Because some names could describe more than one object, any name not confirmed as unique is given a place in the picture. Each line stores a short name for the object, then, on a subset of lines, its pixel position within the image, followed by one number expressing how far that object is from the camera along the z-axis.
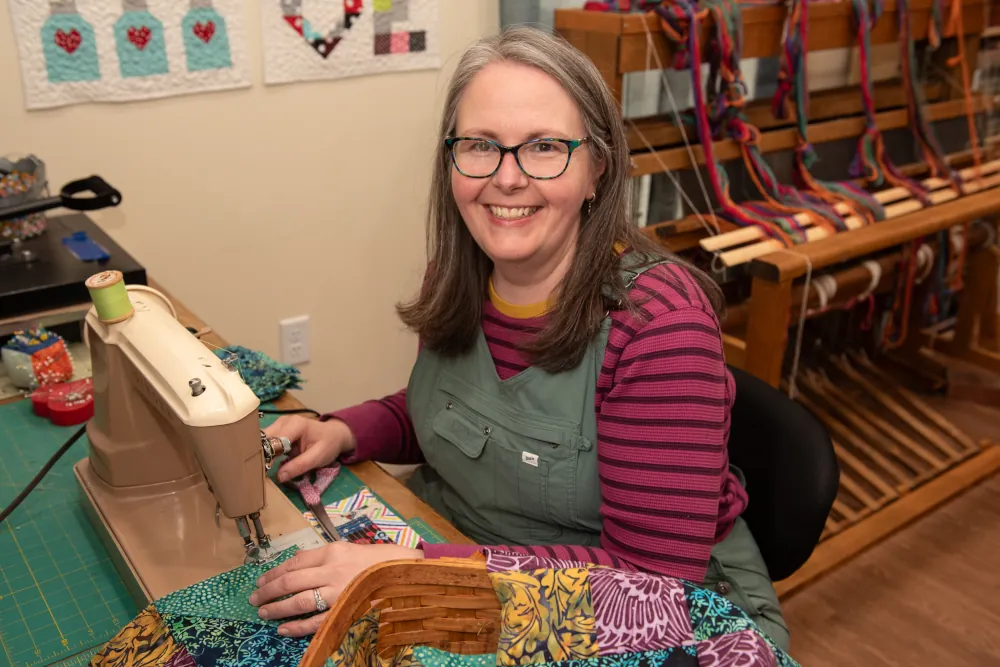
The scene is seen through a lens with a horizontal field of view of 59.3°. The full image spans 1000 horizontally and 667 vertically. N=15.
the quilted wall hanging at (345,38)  1.86
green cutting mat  0.90
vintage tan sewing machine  0.87
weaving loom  1.85
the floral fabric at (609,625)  0.73
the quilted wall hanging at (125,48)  1.62
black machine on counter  1.37
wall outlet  2.17
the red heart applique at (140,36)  1.69
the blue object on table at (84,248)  1.46
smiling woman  1.03
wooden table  1.09
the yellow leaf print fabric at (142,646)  0.81
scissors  1.07
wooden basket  0.77
